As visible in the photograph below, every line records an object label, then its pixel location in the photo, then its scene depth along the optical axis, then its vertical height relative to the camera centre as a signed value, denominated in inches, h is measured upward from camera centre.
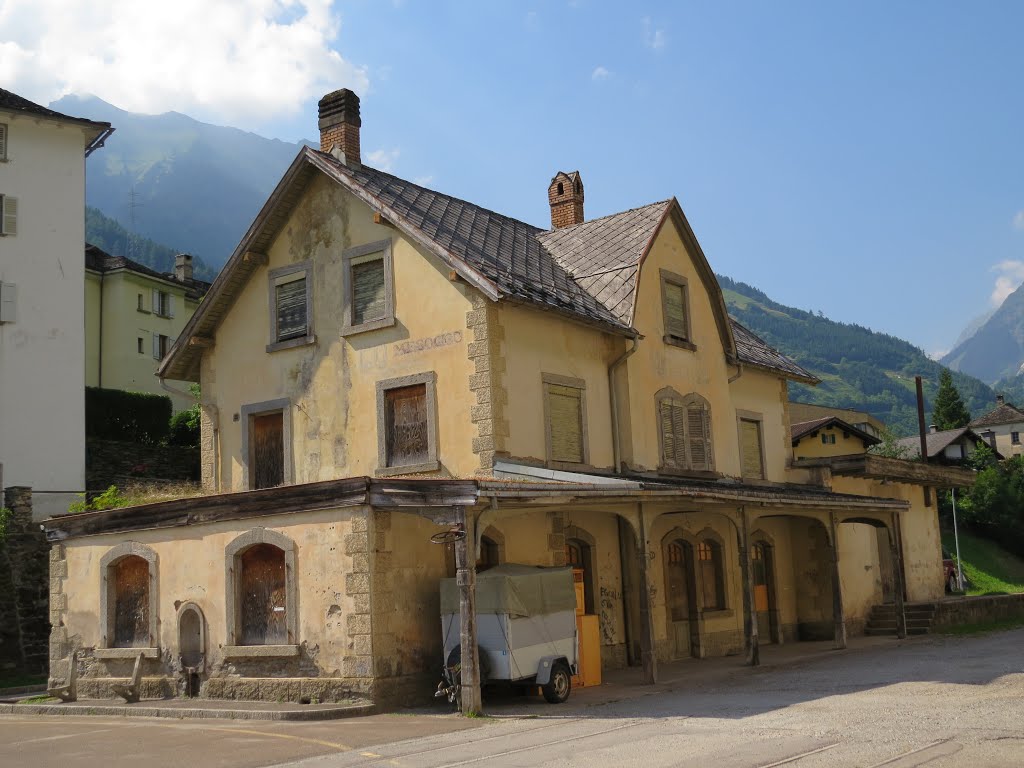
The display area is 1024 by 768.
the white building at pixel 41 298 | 1312.7 +346.4
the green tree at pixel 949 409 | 3560.5 +425.6
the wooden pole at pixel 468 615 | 581.9 -23.4
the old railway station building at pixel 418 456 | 643.5 +82.1
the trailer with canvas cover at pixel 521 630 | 616.1 -34.8
